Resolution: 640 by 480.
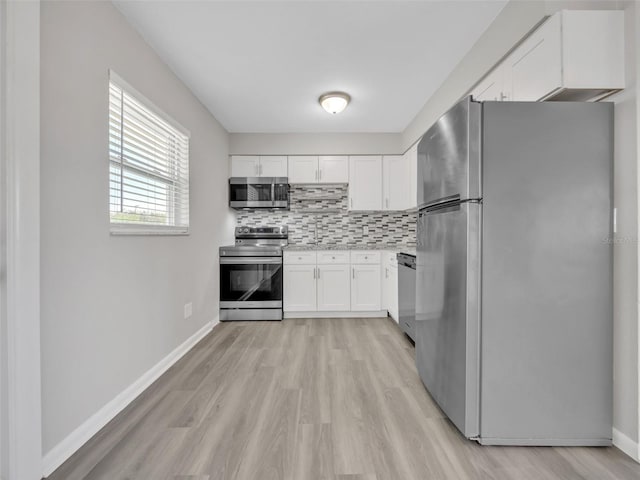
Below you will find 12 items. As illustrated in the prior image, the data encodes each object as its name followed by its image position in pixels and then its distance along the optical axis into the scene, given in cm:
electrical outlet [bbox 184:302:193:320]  288
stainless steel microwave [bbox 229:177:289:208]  420
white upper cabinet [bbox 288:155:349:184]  425
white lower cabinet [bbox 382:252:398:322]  364
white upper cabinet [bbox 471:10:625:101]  153
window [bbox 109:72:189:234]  193
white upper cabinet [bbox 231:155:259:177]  425
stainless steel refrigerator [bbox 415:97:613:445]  154
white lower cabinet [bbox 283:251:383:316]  402
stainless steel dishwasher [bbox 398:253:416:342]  301
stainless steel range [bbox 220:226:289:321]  389
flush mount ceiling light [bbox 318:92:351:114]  303
